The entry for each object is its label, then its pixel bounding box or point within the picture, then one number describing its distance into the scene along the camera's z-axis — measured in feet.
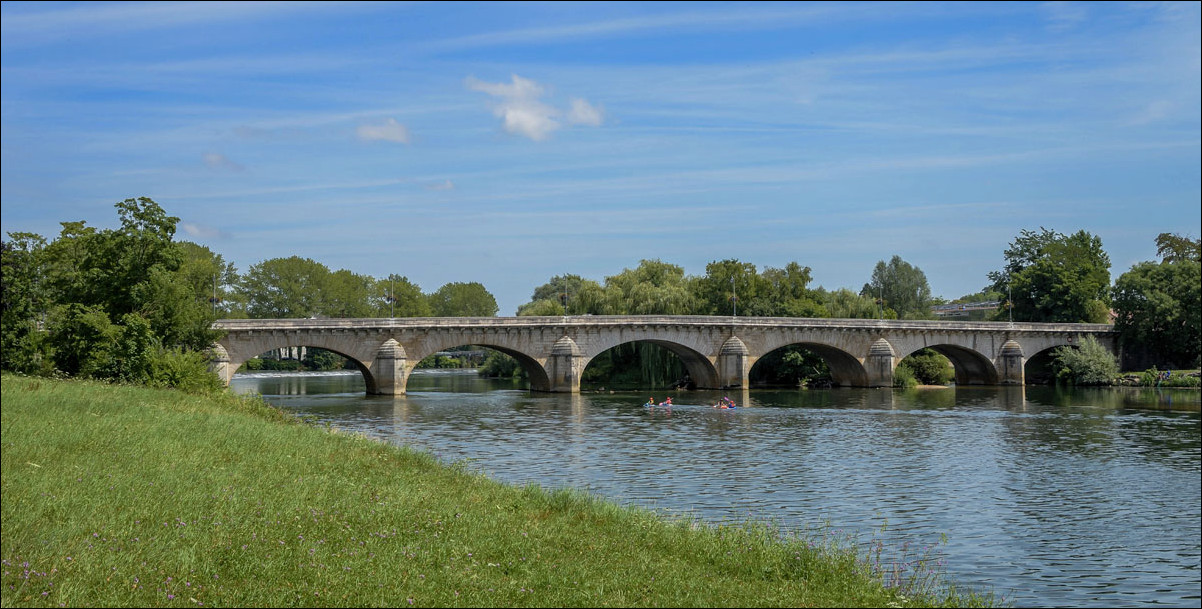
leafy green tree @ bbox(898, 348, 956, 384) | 283.59
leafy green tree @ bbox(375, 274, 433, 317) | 440.86
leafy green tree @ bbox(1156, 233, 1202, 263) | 373.61
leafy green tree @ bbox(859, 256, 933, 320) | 417.28
